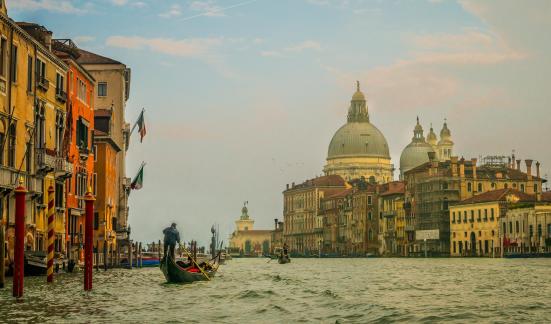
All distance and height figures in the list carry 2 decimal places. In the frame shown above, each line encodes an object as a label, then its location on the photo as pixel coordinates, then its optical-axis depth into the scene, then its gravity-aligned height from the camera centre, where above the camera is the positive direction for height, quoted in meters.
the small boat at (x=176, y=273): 33.97 -0.33
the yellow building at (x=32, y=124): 33.06 +4.84
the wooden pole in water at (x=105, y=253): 47.97 +0.47
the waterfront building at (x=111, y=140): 54.03 +6.88
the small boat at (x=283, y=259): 94.50 +0.23
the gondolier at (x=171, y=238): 34.81 +0.81
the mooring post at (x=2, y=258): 25.25 +0.15
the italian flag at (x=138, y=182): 61.13 +4.66
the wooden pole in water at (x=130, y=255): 53.78 +0.41
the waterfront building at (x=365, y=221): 153.75 +5.88
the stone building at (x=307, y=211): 183.75 +9.00
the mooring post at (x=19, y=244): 24.11 +0.46
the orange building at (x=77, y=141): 43.66 +5.30
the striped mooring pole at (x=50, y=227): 27.27 +0.94
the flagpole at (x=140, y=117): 63.04 +8.65
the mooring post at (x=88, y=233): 27.61 +0.80
